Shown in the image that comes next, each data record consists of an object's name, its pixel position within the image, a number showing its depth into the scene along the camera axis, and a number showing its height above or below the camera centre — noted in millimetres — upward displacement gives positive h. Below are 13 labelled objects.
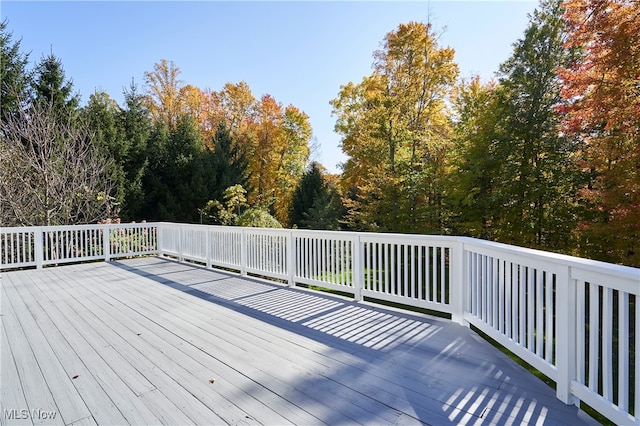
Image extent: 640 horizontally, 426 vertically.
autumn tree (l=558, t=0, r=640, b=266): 5137 +1591
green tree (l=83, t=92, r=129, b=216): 11816 +2793
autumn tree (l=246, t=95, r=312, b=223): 18281 +3358
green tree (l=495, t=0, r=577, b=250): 7797 +1411
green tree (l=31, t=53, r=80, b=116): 10828 +4207
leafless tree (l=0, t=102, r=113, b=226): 8039 +975
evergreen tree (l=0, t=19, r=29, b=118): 9891 +4240
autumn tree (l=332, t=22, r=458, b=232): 10211 +2525
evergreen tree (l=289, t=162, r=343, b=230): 13344 +335
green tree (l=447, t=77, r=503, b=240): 8352 +831
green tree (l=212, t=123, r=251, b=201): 14688 +2158
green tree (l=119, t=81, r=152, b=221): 13031 +2483
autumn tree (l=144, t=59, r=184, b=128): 16984 +6115
